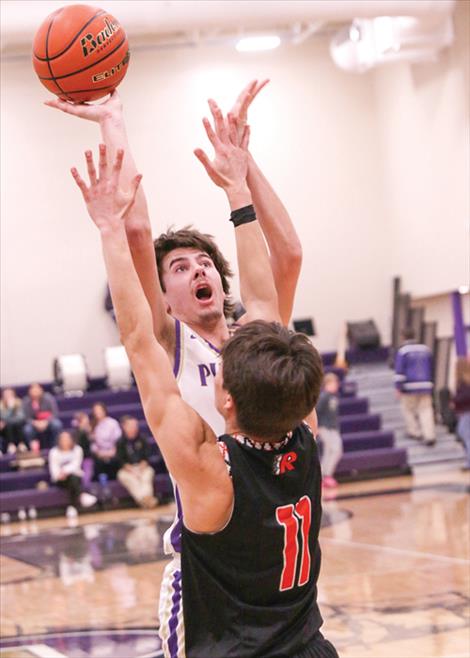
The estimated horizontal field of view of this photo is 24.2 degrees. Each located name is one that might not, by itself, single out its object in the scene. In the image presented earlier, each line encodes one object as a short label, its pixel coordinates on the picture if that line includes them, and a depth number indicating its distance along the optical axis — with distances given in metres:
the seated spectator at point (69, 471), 13.53
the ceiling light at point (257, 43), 18.20
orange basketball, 3.23
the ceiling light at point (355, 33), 16.41
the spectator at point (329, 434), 13.83
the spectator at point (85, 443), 14.08
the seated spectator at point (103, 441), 14.03
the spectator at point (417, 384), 15.22
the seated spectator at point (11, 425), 14.61
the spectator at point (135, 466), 13.63
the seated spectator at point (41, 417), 14.65
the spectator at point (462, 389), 11.59
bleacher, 13.77
